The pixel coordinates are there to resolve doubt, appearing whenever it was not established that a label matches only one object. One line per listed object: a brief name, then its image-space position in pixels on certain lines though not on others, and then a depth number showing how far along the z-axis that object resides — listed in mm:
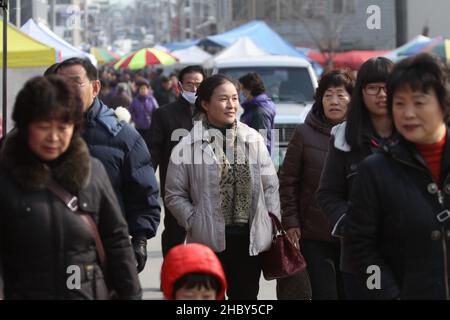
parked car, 15923
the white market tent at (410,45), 27905
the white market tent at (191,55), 41003
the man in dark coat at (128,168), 5984
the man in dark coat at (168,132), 8942
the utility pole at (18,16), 15031
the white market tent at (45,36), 16877
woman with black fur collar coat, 4262
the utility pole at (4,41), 8398
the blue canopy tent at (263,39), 30266
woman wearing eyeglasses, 5344
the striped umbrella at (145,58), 31531
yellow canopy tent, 14422
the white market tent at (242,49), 26456
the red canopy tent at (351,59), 40875
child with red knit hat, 4496
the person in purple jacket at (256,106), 11203
